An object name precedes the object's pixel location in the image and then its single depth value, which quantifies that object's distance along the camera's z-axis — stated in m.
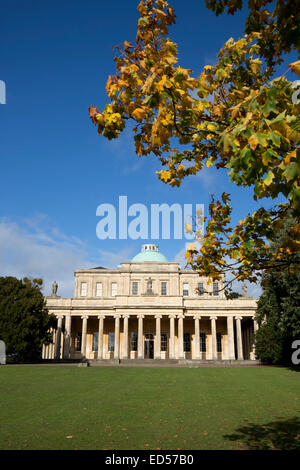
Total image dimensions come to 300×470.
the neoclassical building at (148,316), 51.28
